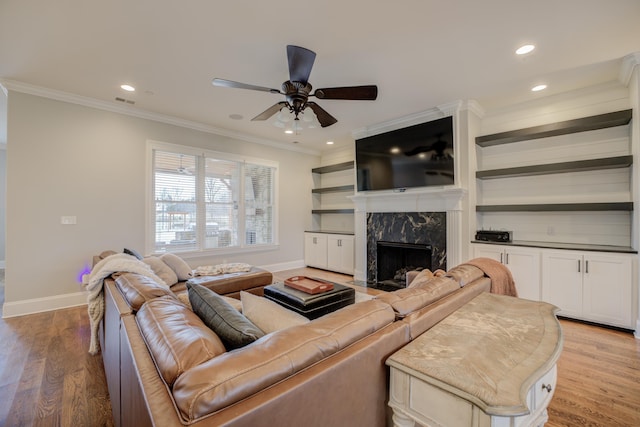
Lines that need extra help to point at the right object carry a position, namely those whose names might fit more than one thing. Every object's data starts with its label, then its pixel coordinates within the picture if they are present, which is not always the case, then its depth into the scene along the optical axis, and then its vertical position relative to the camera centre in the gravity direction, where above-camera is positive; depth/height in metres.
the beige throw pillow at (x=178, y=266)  3.33 -0.61
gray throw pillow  1.08 -0.46
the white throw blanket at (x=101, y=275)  2.14 -0.49
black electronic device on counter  3.69 -0.29
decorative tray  2.63 -0.70
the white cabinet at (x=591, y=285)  2.91 -0.80
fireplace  4.09 -0.29
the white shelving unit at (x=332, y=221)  5.63 -0.14
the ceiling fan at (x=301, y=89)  2.29 +1.20
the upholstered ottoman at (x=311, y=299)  2.44 -0.79
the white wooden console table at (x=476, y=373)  0.86 -0.55
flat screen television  4.02 +0.94
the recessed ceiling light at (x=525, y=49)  2.62 +1.62
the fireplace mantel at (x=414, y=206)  3.91 +0.15
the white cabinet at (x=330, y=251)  5.54 -0.77
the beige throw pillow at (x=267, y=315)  1.33 -0.51
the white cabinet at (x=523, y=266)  3.40 -0.65
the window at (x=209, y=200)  4.45 +0.29
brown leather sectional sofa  0.72 -0.50
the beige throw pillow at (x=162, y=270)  3.06 -0.61
